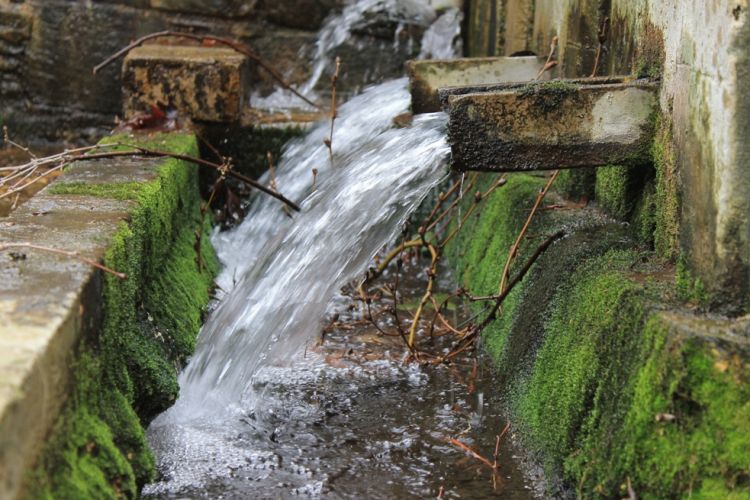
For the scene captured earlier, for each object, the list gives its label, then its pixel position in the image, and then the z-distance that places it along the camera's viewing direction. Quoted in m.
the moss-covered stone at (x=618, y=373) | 2.52
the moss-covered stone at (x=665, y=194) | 3.24
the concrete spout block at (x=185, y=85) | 6.02
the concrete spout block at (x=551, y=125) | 3.29
